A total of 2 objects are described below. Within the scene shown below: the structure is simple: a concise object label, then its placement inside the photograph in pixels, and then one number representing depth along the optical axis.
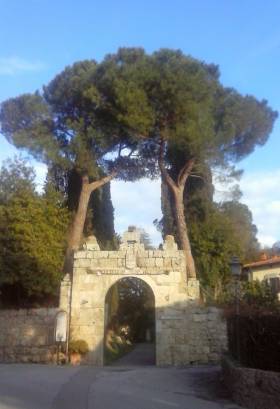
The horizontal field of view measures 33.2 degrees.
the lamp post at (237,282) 12.48
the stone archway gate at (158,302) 19.47
